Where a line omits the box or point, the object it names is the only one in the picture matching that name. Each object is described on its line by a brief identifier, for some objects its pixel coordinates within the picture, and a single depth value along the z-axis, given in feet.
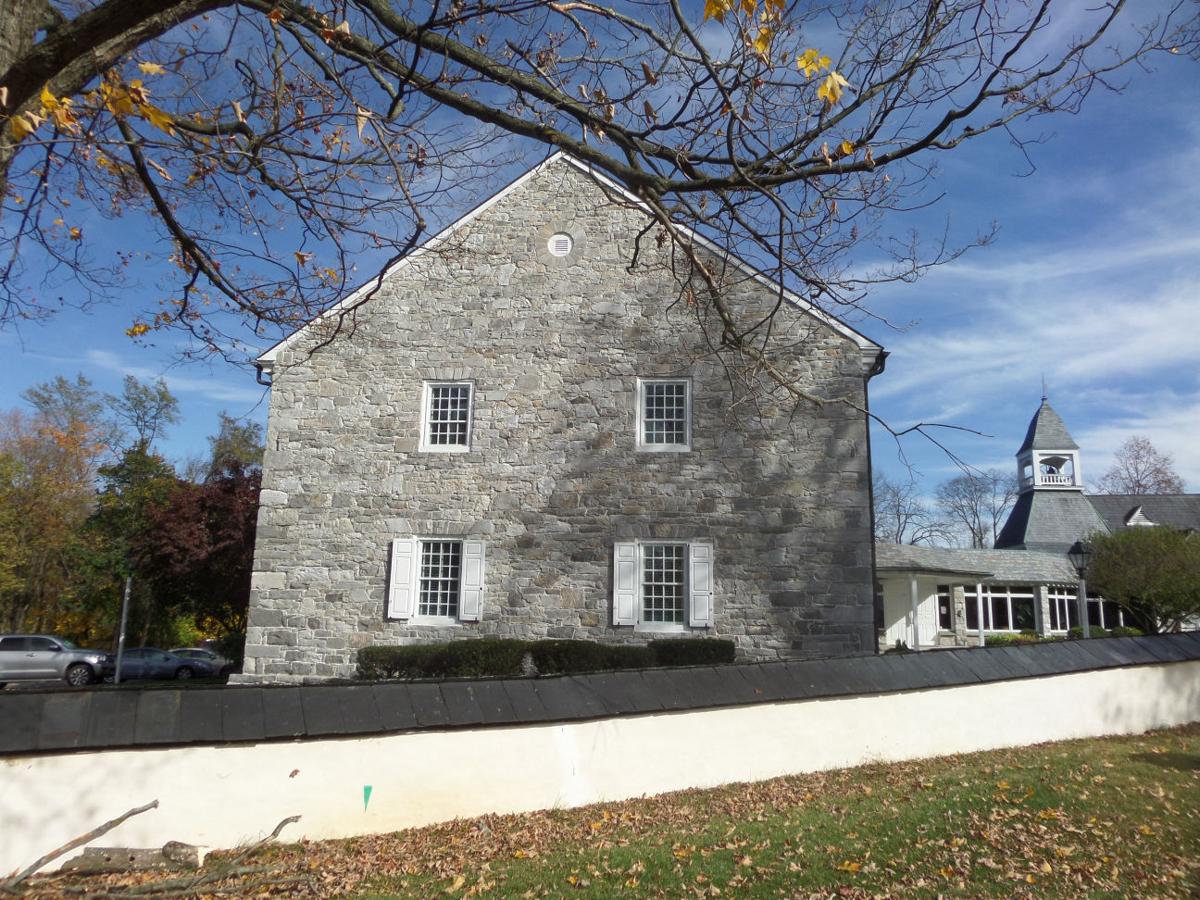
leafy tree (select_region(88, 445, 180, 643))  93.76
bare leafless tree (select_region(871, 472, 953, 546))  177.68
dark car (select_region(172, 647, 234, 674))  92.05
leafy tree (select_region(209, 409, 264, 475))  136.26
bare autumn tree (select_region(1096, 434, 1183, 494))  166.99
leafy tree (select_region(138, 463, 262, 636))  68.18
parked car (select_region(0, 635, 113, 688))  71.92
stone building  46.34
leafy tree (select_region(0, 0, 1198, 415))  15.25
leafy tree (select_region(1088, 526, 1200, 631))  80.48
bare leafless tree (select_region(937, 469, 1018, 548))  193.41
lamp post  72.79
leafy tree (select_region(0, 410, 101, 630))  101.91
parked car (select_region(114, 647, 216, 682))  82.64
